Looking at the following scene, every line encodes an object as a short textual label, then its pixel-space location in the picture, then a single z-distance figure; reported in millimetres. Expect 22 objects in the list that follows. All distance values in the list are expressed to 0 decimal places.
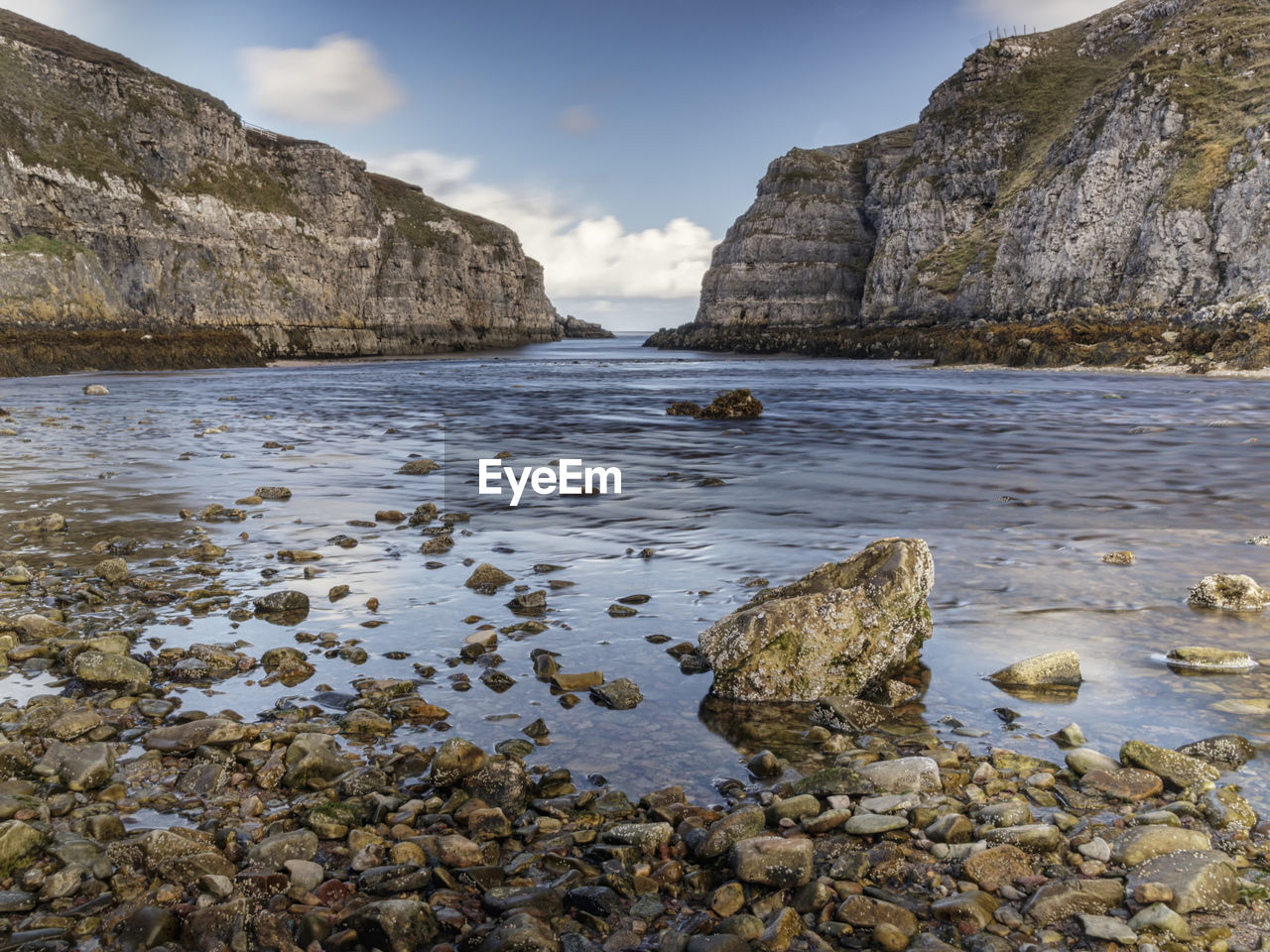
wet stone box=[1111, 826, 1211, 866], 3574
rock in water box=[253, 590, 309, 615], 7191
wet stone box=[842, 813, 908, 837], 3859
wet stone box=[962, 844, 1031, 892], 3471
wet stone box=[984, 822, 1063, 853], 3689
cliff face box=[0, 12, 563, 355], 73562
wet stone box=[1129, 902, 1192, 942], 3086
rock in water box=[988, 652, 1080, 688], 5629
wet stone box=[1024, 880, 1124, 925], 3246
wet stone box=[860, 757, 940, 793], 4281
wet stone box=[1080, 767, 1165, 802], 4176
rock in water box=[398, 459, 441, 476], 15777
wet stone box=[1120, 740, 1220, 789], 4258
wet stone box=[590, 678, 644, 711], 5410
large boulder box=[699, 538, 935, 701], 5641
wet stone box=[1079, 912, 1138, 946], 3078
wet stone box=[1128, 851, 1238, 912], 3236
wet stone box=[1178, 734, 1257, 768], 4488
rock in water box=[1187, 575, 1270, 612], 7062
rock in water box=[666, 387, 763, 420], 28672
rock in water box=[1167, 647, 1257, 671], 5809
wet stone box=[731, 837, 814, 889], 3502
